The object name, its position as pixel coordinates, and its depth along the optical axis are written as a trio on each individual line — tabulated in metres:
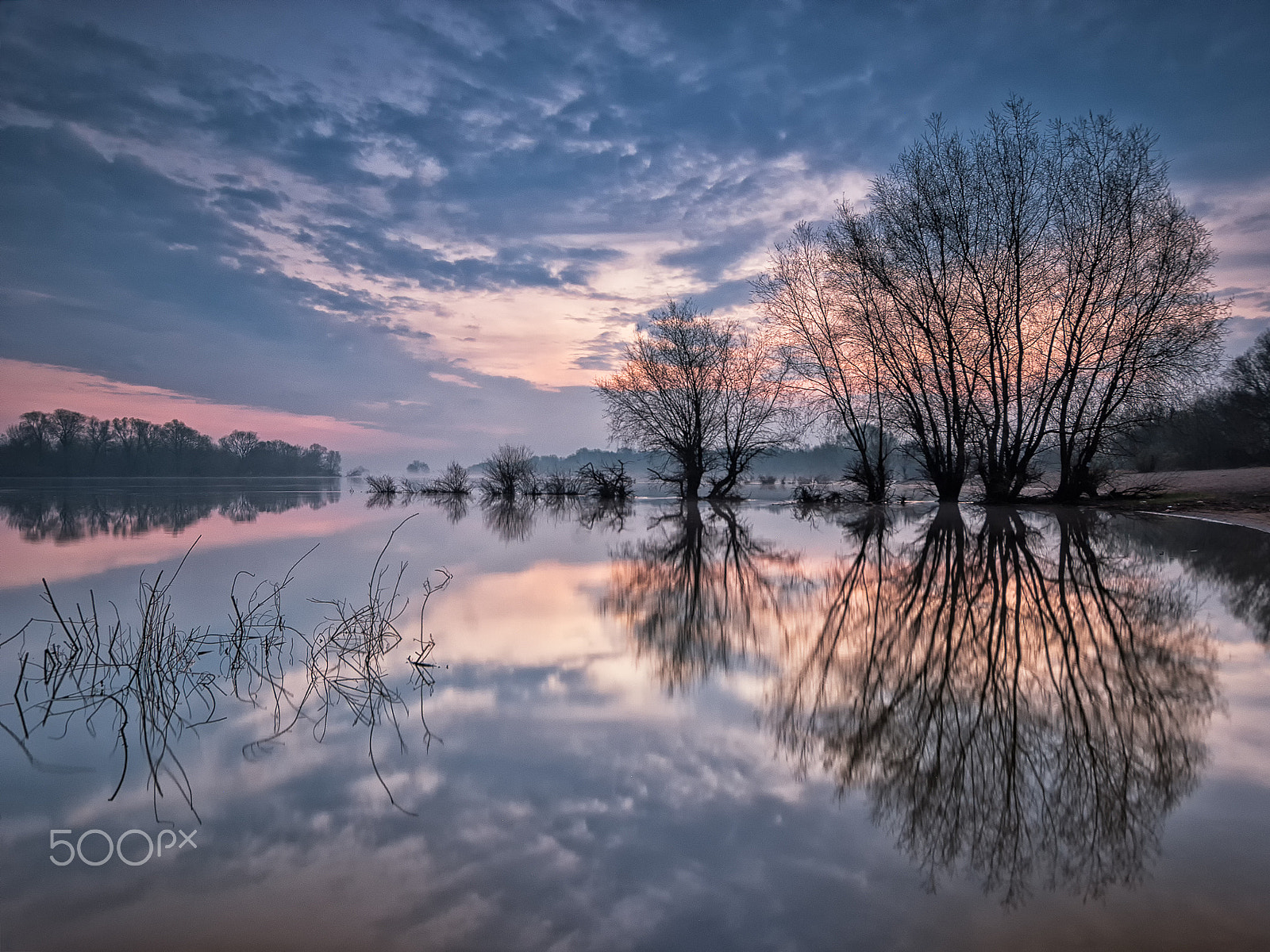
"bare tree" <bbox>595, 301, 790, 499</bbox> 28.34
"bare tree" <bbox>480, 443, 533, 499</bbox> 34.66
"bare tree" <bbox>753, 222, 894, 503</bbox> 22.56
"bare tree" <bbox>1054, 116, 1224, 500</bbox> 17.98
